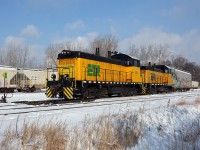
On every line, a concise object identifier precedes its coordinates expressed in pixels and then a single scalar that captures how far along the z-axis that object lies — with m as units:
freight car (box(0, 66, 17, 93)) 32.84
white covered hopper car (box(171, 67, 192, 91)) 40.38
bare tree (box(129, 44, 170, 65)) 82.59
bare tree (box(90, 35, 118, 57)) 66.81
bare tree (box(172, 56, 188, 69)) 103.55
